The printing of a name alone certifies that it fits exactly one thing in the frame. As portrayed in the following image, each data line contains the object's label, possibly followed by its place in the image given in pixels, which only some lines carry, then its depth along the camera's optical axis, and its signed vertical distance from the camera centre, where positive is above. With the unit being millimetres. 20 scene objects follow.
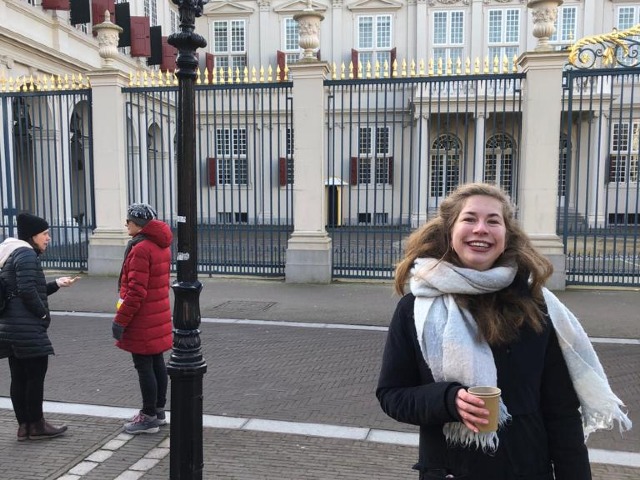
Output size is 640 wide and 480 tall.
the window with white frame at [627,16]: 24562 +7630
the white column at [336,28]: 25969 +7506
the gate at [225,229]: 10567 -700
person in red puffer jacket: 4312 -881
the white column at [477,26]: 25203 +7378
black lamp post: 3262 -594
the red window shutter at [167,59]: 23142 +5515
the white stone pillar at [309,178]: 10250 +264
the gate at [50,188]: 11453 +193
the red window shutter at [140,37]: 20141 +5559
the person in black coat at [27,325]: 4105 -959
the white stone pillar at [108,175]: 11133 +357
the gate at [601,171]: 9461 +599
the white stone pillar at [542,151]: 9477 +691
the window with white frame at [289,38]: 26547 +7216
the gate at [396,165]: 10656 +910
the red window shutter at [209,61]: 26281 +6133
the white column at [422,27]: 25453 +7388
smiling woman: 1855 -567
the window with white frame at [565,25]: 25125 +7410
